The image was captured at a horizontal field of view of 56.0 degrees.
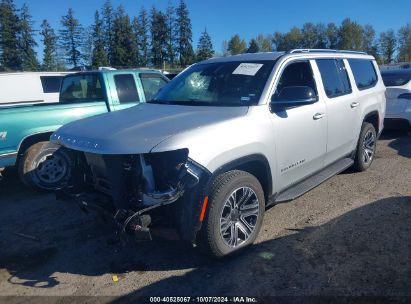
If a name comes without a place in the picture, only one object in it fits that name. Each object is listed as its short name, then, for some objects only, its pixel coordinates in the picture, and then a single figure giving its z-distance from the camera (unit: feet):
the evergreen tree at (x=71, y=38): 243.40
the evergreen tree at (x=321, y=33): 394.52
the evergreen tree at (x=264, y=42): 383.24
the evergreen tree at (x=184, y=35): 285.64
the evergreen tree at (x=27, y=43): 195.11
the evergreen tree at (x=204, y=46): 295.69
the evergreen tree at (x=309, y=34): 390.01
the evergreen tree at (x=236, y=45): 386.93
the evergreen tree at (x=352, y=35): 372.17
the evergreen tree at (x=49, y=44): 212.43
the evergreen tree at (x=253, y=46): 339.98
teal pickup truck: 18.78
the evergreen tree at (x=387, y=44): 329.52
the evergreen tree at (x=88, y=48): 248.32
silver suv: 10.70
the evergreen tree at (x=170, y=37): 279.77
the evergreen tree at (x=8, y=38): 192.03
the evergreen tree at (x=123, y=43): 253.03
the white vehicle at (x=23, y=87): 41.47
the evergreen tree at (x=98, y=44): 236.02
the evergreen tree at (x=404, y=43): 314.55
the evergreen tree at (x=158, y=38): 273.75
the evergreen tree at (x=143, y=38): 267.39
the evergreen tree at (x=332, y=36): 393.54
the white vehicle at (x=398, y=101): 28.58
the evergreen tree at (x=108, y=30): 258.98
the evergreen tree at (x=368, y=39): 359.83
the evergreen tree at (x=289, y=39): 390.62
